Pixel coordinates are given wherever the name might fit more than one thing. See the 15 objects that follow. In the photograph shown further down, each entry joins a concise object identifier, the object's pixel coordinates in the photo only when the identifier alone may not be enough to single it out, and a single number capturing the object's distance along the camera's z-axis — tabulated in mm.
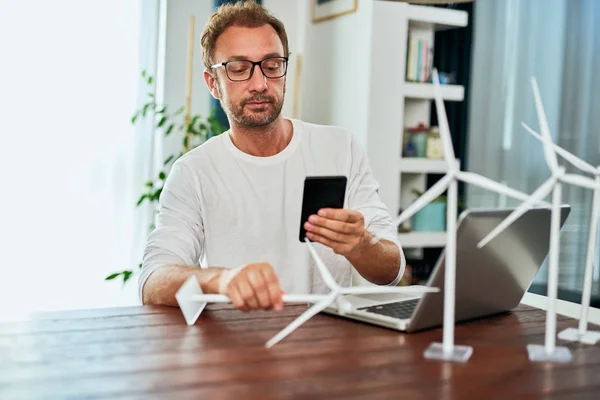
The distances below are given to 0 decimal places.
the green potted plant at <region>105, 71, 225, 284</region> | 3658
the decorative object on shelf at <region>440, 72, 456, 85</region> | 4191
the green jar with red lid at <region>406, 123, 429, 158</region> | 4133
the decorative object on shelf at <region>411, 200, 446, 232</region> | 4129
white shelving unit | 3889
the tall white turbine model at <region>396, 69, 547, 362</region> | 1134
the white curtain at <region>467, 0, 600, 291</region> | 3848
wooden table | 1010
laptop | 1264
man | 2148
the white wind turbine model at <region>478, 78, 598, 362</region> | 1173
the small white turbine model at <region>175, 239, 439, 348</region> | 1126
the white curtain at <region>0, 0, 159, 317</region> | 3619
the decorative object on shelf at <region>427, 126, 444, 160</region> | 4098
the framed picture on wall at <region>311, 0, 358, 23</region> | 4012
